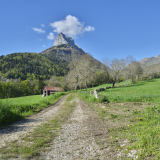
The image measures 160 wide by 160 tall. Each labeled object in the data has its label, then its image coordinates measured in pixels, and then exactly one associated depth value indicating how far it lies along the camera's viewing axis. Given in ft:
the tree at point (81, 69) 133.08
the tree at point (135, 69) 181.14
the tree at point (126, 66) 152.15
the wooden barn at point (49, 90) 218.59
